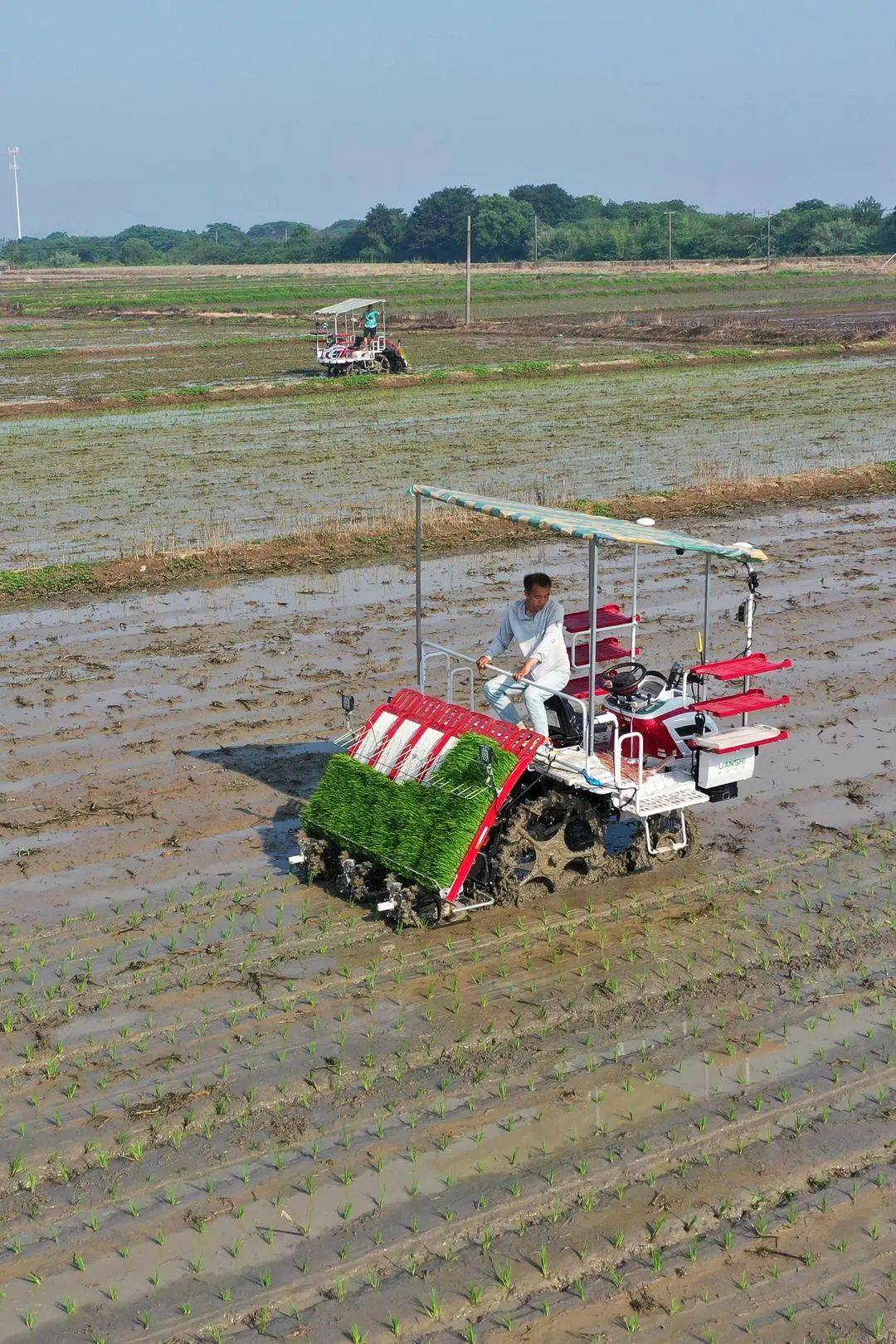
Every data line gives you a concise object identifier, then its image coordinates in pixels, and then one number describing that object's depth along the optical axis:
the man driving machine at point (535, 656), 9.03
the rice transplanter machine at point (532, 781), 8.40
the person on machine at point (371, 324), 38.66
